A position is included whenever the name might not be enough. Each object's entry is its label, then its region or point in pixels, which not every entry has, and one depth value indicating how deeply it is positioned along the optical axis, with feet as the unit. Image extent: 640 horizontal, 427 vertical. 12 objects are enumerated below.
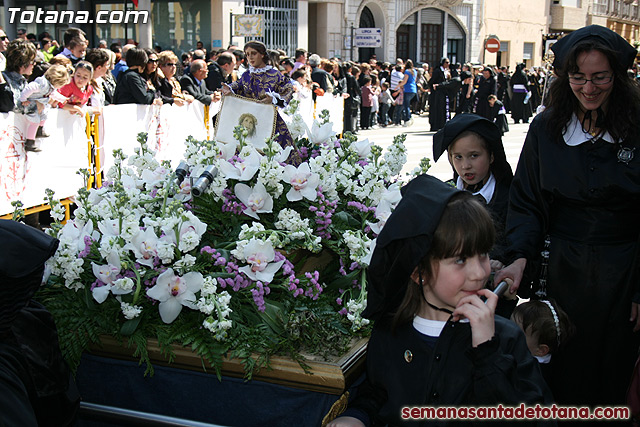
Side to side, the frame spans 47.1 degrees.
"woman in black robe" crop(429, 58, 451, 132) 64.18
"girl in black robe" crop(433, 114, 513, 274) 10.78
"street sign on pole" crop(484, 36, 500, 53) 115.34
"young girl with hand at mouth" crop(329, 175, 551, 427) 6.28
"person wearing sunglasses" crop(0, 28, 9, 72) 33.50
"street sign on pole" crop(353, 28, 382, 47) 96.58
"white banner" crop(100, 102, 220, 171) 28.48
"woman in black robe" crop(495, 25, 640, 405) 9.19
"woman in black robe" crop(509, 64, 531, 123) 75.56
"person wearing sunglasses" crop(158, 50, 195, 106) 32.53
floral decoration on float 8.00
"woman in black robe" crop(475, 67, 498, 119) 59.77
